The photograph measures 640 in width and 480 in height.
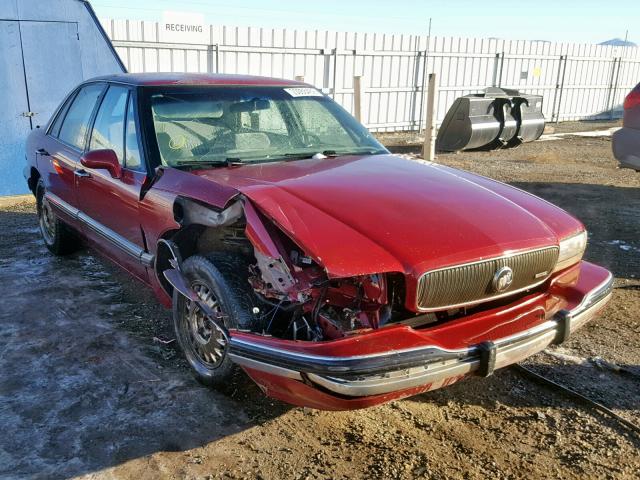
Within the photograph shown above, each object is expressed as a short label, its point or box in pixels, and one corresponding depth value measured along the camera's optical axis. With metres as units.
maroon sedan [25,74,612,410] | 2.62
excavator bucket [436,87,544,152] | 12.49
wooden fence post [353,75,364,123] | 11.35
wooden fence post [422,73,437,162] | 11.66
